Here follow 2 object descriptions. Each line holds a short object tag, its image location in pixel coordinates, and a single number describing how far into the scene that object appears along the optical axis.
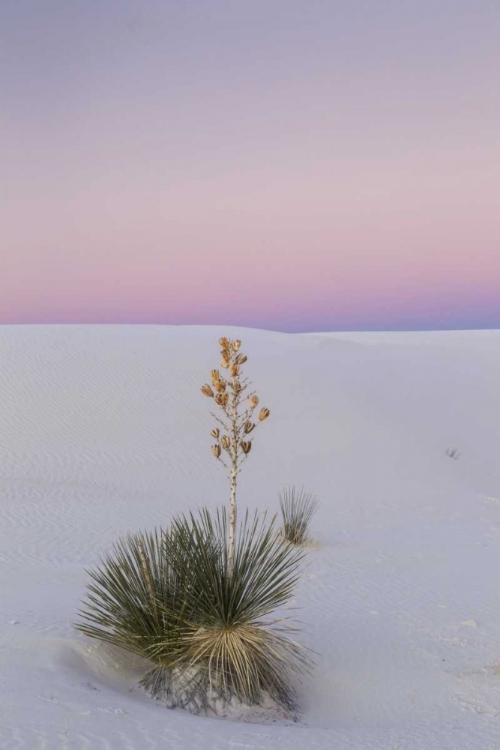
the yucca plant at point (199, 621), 4.73
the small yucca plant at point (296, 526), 10.15
